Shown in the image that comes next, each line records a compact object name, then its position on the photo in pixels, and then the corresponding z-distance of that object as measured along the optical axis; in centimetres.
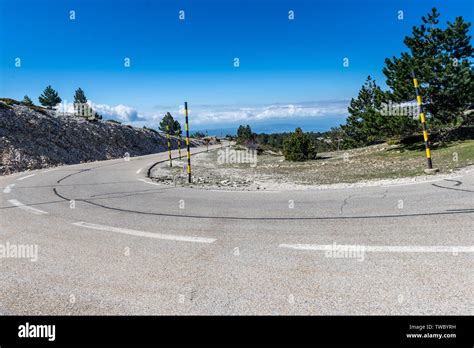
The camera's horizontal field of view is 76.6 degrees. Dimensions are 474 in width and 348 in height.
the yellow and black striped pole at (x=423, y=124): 960
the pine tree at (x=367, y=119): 1981
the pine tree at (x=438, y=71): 1833
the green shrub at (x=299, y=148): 2316
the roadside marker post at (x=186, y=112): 1141
